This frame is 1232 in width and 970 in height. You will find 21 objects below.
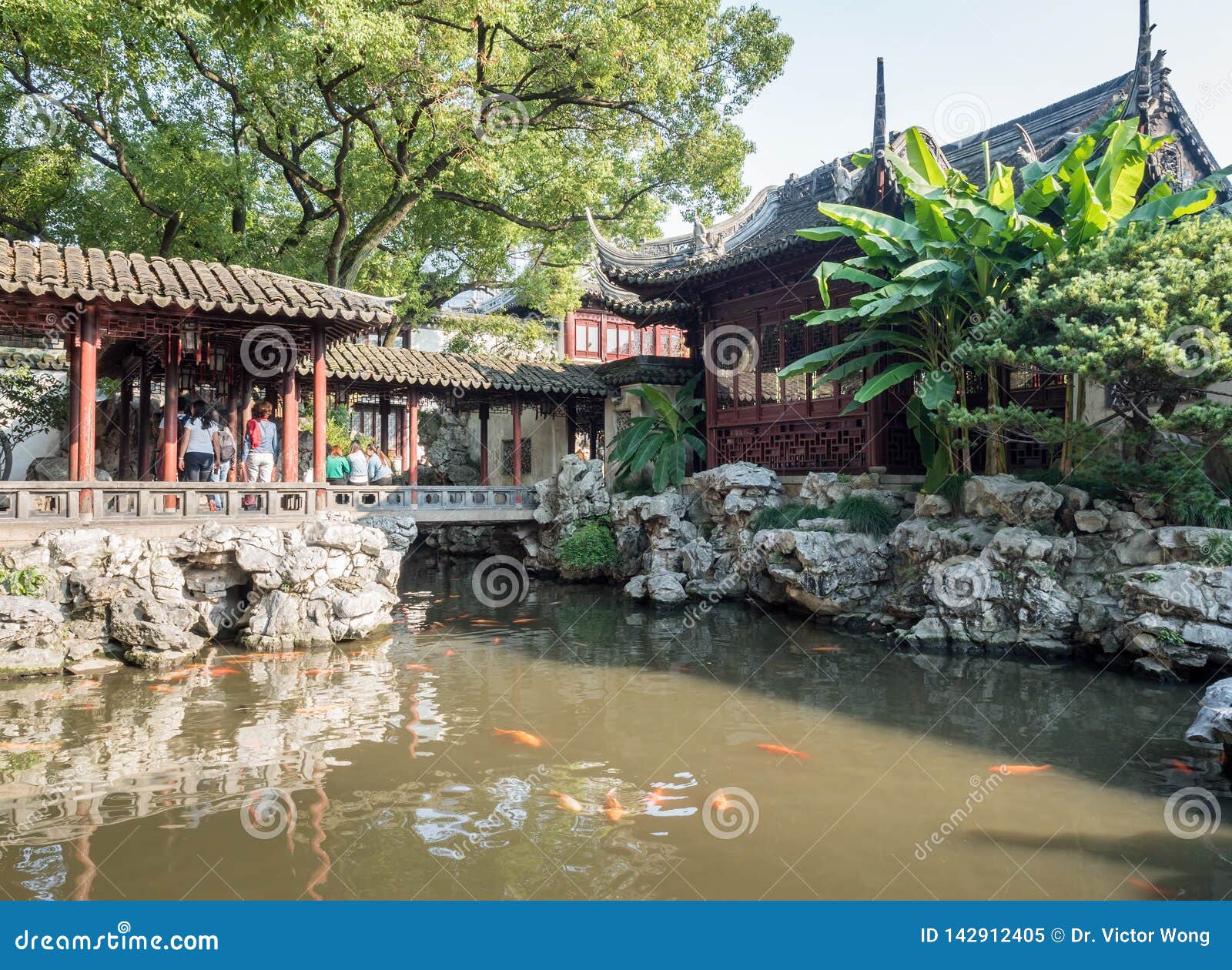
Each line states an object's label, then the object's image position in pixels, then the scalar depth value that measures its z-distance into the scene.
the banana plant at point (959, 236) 8.61
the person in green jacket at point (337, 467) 13.75
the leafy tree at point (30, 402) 13.64
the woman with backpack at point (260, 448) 10.28
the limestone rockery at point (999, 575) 7.32
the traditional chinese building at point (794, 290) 11.17
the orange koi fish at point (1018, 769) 5.07
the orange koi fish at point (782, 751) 5.38
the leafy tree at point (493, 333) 19.09
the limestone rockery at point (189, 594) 7.45
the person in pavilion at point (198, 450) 10.05
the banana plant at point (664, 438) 14.28
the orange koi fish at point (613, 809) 4.41
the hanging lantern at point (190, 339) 9.84
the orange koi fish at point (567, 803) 4.52
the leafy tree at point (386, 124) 12.66
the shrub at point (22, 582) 7.38
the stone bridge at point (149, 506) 7.82
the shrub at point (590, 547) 13.87
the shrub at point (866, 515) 10.54
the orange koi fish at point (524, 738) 5.68
